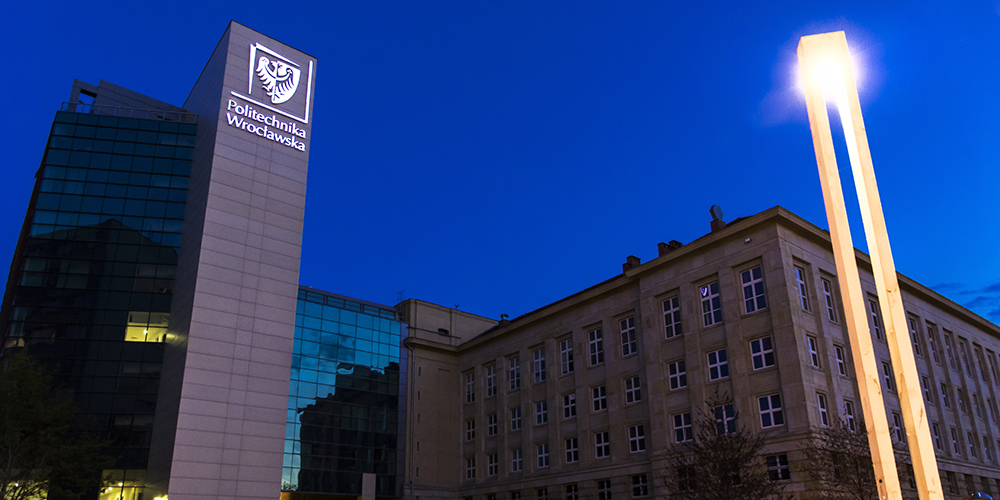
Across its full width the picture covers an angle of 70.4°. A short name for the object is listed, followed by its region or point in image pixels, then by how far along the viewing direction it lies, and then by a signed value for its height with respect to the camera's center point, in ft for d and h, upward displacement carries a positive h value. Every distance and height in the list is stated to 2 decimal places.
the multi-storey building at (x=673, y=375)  133.28 +28.19
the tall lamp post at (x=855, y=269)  26.48 +8.97
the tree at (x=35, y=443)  125.90 +12.74
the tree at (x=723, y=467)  120.06 +5.91
